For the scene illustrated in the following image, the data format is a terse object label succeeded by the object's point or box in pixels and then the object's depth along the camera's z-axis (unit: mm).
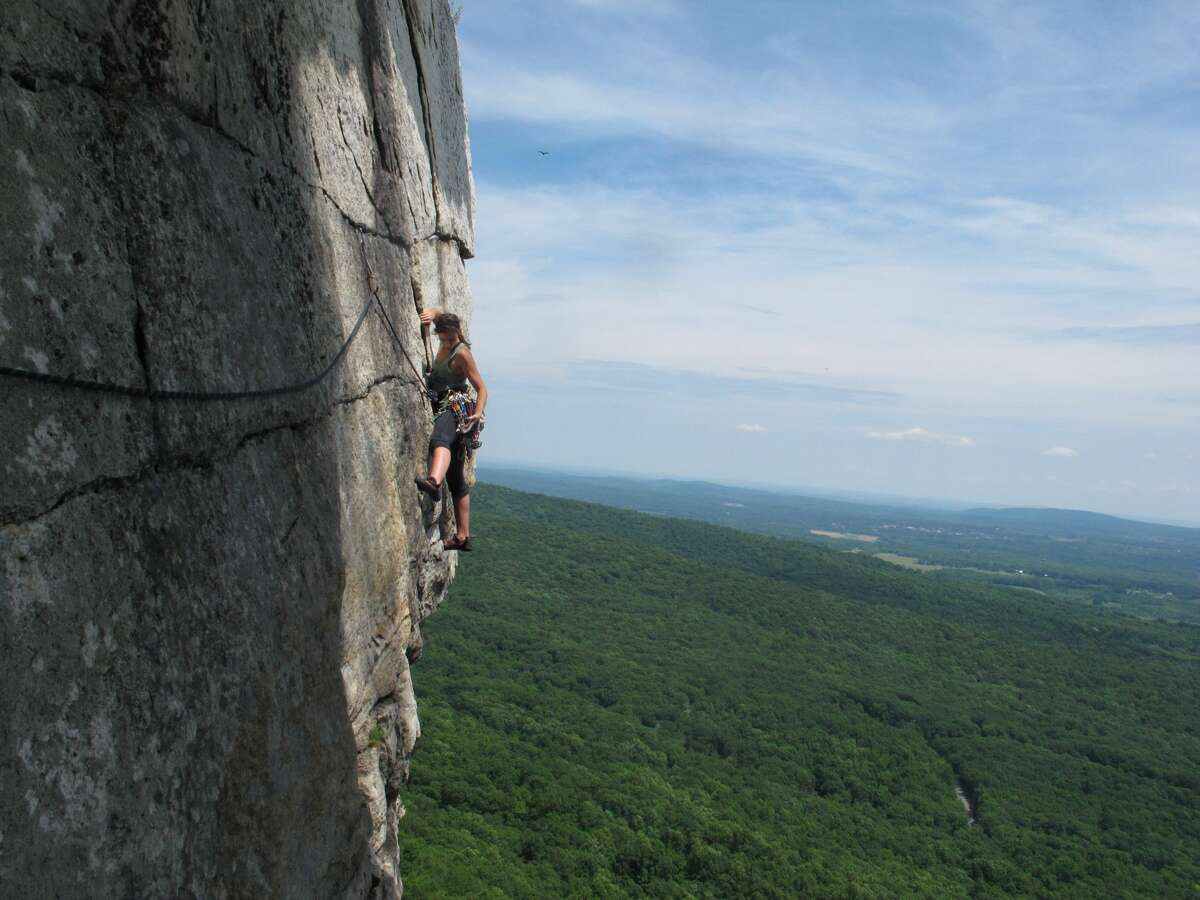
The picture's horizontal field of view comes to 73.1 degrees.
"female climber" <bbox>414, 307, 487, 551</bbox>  6117
